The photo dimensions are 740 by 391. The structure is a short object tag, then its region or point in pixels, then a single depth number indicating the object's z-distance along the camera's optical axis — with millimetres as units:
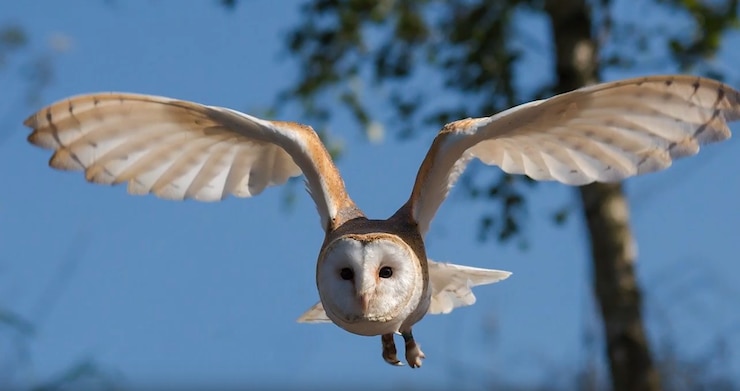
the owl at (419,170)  5391
